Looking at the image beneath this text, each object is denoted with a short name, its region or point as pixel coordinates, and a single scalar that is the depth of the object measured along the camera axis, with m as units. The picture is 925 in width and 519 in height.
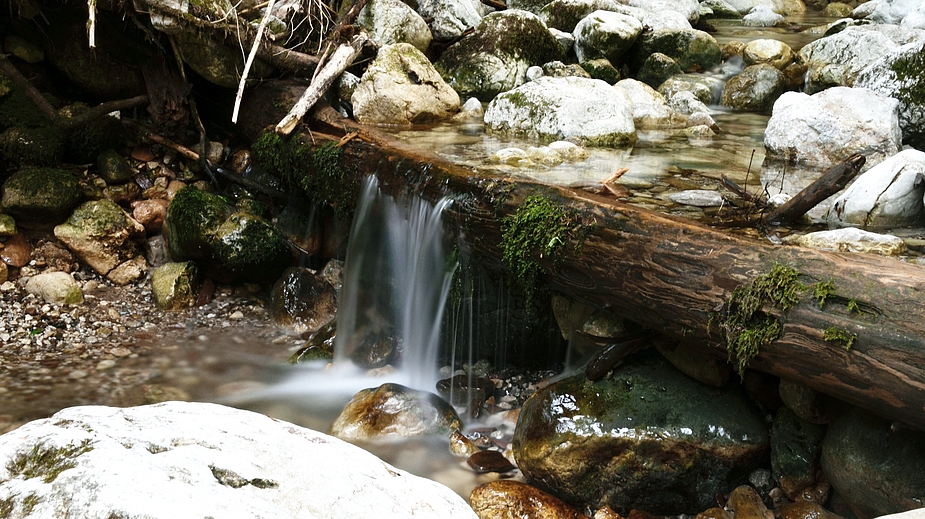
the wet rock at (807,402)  3.69
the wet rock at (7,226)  6.42
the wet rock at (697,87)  9.92
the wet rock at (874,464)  3.23
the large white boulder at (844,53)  9.81
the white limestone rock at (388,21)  9.09
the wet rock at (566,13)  11.79
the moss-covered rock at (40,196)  6.46
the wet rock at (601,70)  10.11
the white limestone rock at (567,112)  7.29
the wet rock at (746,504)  3.70
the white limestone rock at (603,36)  10.41
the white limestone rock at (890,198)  4.48
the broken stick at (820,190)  3.67
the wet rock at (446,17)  9.88
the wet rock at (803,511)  3.57
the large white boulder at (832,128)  5.89
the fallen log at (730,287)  2.85
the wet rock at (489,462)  4.39
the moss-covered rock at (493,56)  9.51
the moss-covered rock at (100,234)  6.70
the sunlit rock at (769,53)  11.20
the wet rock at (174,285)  6.71
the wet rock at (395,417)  4.76
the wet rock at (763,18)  16.50
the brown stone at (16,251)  6.46
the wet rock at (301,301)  6.68
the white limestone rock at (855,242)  3.71
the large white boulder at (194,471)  1.59
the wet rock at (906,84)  6.25
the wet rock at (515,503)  3.87
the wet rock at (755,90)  9.98
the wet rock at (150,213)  7.20
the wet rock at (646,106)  8.67
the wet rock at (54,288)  6.38
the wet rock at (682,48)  11.13
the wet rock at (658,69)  10.70
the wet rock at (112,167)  7.16
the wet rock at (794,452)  3.78
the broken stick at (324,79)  7.06
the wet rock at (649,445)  3.89
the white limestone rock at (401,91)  7.88
